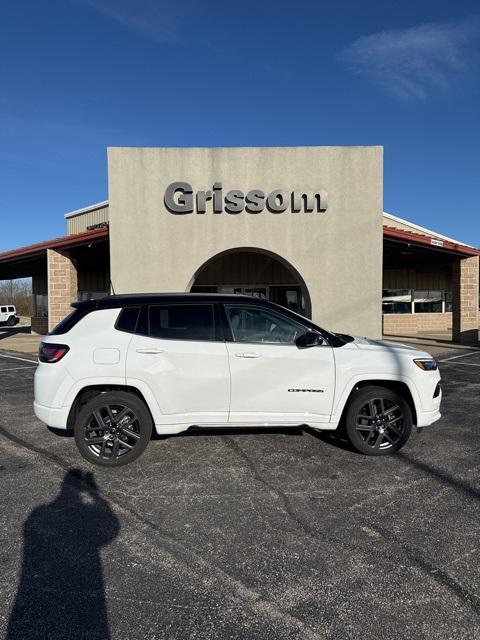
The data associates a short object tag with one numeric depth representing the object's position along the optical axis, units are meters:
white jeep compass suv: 4.88
